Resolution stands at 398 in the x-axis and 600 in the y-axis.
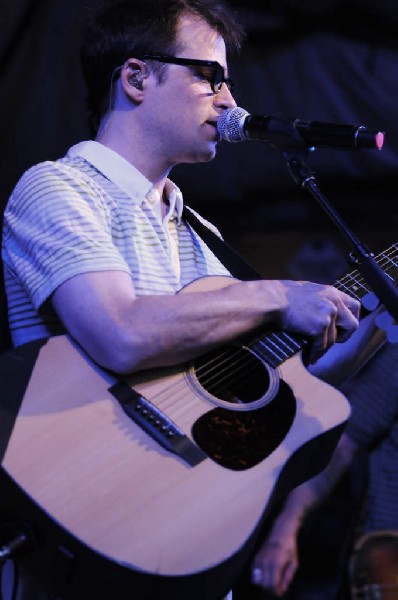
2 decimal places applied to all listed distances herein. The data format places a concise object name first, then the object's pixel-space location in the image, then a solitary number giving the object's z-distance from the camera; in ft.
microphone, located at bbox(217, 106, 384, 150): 5.74
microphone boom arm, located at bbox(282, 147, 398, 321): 5.75
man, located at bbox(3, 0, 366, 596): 5.86
